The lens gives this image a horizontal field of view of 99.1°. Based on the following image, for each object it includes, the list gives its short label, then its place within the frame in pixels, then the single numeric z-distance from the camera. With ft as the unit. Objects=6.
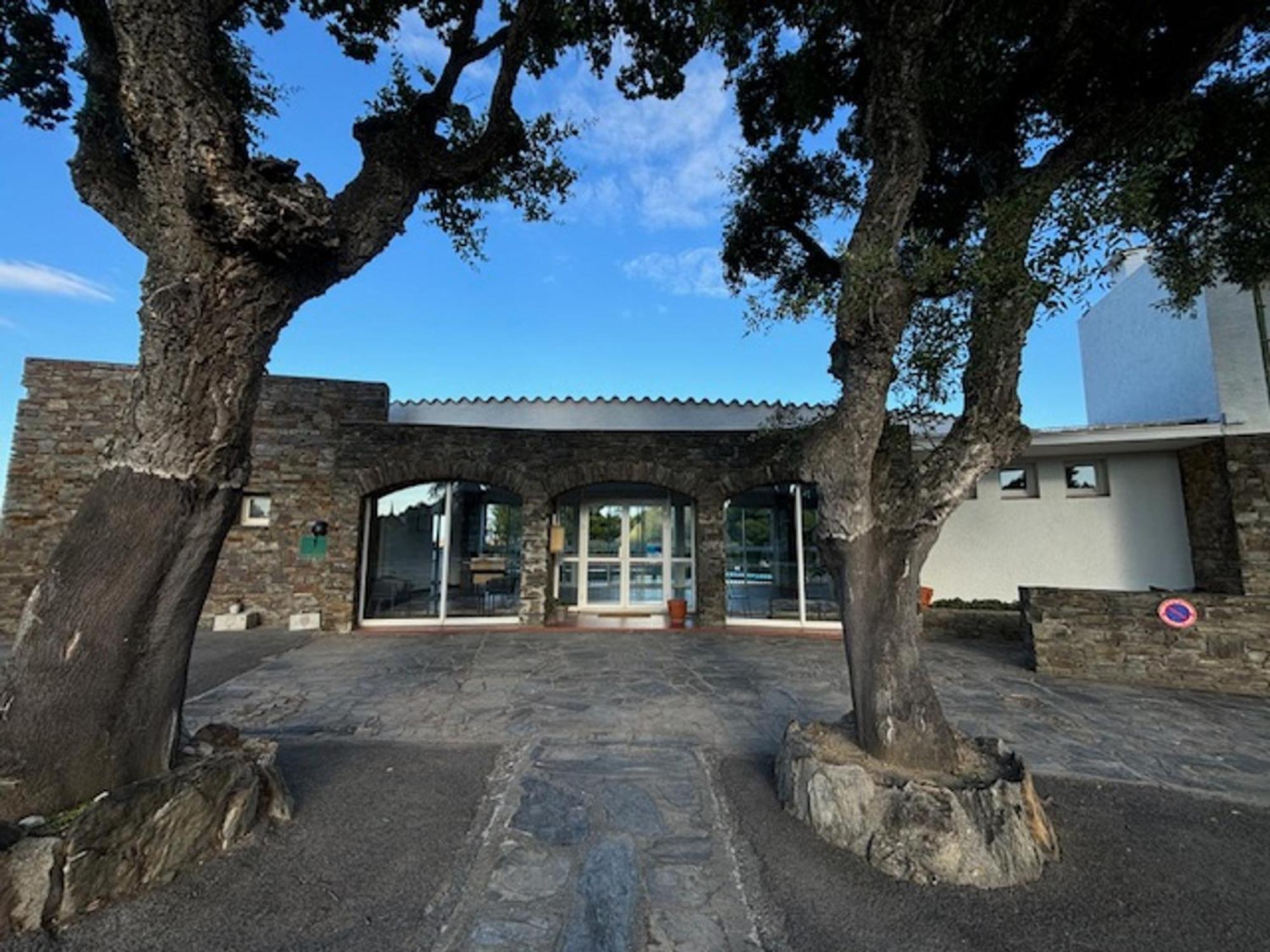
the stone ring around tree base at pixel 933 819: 8.10
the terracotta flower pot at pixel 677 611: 29.55
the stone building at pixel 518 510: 26.99
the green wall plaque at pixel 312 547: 28.60
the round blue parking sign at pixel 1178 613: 18.53
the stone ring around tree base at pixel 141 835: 6.54
